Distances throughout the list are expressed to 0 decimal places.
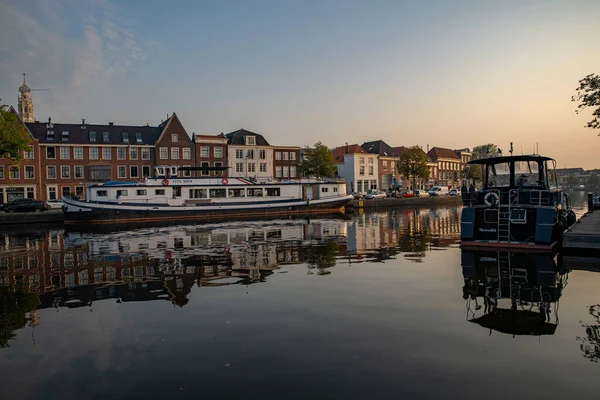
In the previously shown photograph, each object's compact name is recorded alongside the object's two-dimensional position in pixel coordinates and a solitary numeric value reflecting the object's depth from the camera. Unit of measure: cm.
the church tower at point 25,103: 12231
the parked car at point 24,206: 4570
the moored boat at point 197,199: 4166
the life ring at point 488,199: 2003
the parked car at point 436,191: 8038
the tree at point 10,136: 4188
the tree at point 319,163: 7006
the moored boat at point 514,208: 1922
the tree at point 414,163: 8306
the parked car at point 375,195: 6976
